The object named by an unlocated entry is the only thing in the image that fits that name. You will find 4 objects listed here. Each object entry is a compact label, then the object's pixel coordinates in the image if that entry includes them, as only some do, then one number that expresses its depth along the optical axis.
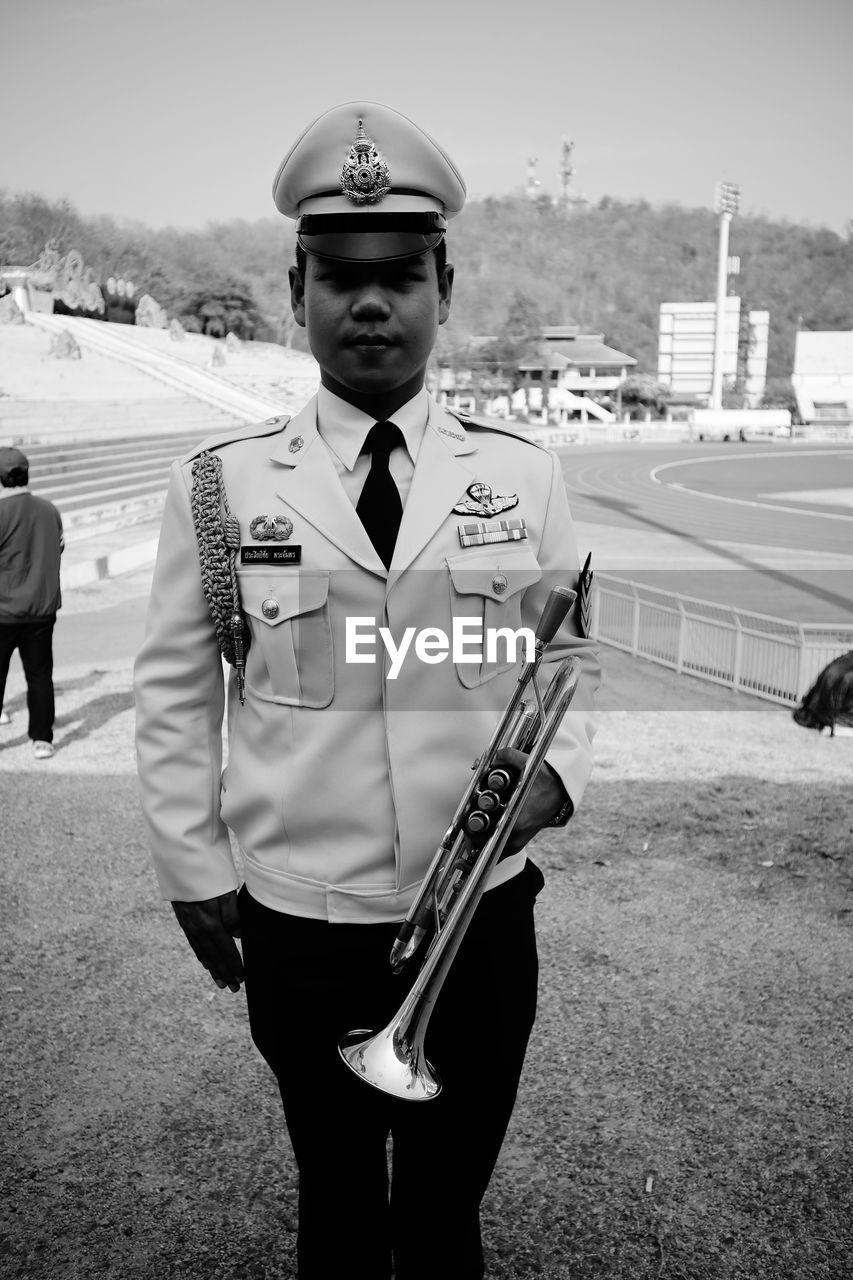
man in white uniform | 2.02
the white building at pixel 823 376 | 109.69
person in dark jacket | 7.47
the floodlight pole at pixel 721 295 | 102.57
